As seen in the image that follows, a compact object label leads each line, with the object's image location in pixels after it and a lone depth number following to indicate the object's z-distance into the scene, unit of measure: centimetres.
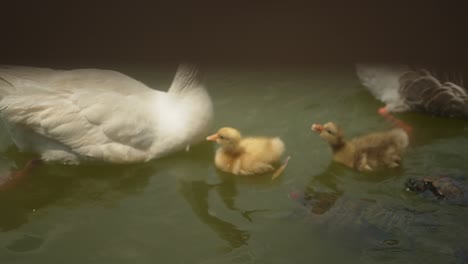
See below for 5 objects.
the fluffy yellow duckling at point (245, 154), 308
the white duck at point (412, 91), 354
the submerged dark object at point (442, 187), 274
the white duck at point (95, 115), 306
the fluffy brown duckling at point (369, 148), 306
